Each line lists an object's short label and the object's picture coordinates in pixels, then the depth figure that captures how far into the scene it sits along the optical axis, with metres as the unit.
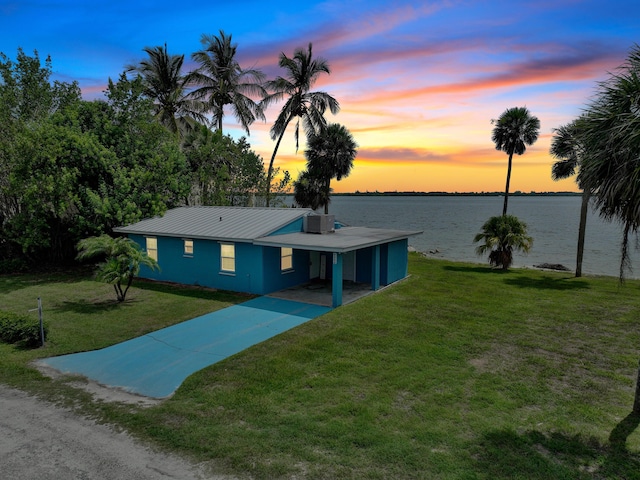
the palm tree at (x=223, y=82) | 32.81
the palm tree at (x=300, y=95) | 31.77
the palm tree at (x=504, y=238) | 23.84
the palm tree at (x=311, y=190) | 39.38
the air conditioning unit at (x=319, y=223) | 18.84
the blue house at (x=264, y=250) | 17.11
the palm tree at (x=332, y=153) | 38.00
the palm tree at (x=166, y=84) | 31.44
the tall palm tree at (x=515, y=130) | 30.77
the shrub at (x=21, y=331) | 11.55
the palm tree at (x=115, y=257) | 15.02
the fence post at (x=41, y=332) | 11.48
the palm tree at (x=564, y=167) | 22.12
